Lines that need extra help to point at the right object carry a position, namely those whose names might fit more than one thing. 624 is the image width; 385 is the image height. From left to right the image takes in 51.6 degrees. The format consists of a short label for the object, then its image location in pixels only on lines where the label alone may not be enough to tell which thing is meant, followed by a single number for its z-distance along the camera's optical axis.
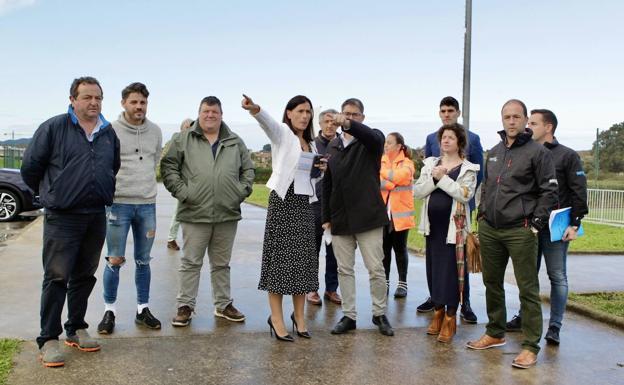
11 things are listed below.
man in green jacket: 5.92
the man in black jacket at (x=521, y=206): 5.04
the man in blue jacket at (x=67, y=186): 4.80
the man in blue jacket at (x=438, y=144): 6.65
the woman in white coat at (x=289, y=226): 5.46
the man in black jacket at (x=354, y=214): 5.77
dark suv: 14.78
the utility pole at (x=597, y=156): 19.44
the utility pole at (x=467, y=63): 10.59
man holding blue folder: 5.54
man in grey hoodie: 5.64
